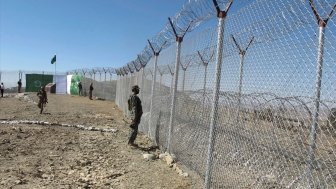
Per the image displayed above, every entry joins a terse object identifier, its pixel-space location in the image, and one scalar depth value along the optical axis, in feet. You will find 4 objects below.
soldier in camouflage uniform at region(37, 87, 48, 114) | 69.56
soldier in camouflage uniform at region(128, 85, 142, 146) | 38.06
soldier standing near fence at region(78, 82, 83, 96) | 157.69
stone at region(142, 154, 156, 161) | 31.73
